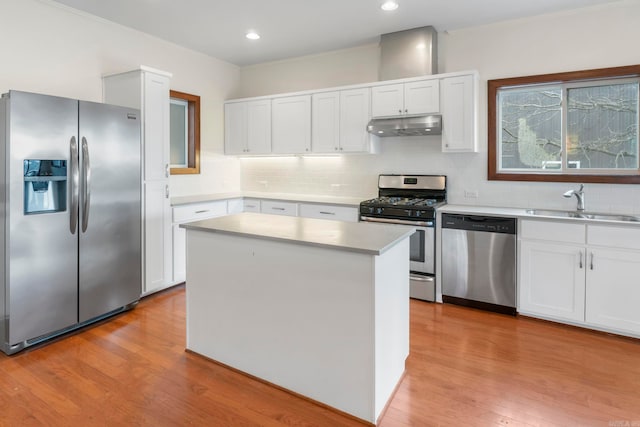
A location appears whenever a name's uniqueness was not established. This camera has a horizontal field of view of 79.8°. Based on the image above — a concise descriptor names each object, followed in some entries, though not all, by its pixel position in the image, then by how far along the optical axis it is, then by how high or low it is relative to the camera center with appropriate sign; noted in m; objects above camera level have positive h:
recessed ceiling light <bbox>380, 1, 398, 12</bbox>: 3.40 +1.87
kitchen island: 1.98 -0.53
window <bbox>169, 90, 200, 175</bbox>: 4.82 +1.03
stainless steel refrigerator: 2.64 +0.01
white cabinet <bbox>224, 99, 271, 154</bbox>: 5.06 +1.17
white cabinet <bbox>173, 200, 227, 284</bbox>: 4.13 -0.11
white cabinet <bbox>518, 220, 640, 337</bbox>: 2.91 -0.50
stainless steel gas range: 3.79 -0.03
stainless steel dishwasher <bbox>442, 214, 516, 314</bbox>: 3.42 -0.46
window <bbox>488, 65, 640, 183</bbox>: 3.46 +0.83
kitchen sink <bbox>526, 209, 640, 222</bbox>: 3.19 -0.03
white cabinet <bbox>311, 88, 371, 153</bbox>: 4.32 +1.07
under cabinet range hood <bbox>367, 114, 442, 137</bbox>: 3.84 +0.90
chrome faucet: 3.44 +0.16
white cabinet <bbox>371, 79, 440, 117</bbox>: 3.88 +1.20
